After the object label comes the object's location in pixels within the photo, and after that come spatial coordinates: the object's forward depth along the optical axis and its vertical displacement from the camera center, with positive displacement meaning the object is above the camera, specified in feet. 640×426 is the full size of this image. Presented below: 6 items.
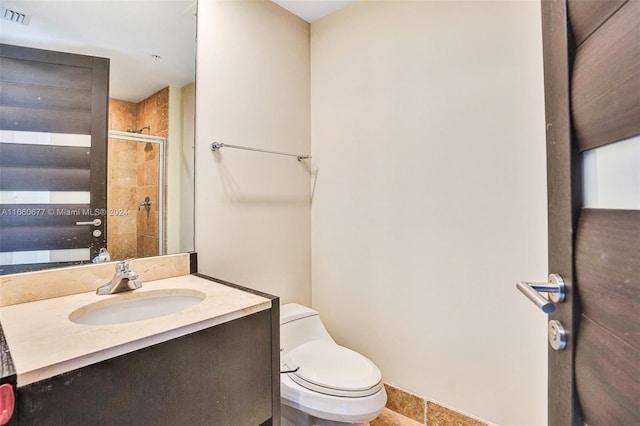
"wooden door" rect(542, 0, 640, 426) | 1.34 +0.01
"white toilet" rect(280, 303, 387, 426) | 3.85 -2.24
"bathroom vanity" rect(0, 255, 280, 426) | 2.05 -1.18
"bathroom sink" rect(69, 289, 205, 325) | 3.28 -1.04
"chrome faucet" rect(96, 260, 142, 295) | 3.56 -0.76
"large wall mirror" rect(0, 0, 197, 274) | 3.39 +1.21
